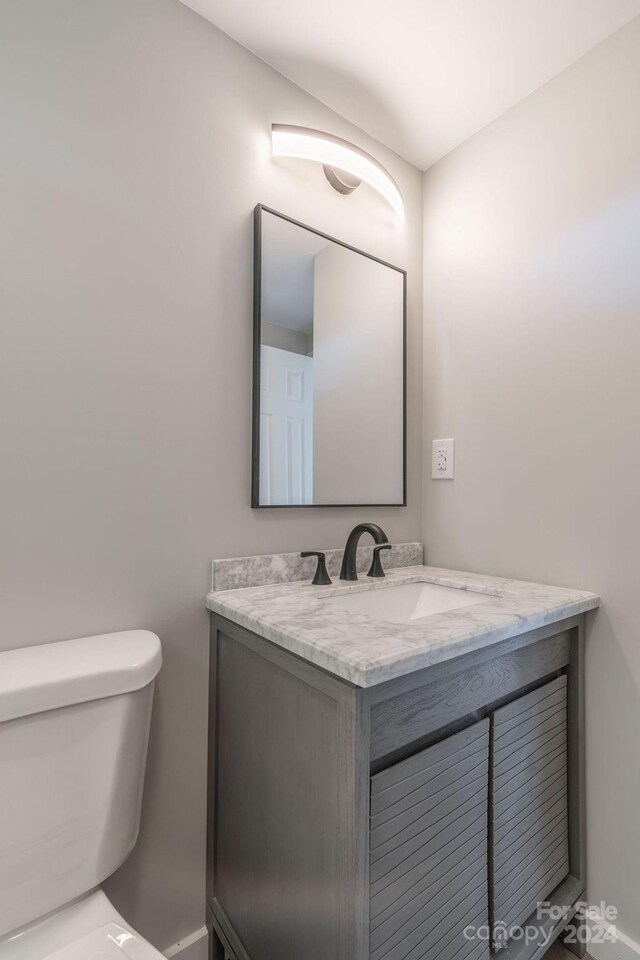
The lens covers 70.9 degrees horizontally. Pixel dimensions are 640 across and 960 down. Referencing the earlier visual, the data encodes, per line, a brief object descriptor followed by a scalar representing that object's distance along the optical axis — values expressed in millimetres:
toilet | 712
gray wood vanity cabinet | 728
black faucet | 1277
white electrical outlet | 1543
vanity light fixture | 1248
